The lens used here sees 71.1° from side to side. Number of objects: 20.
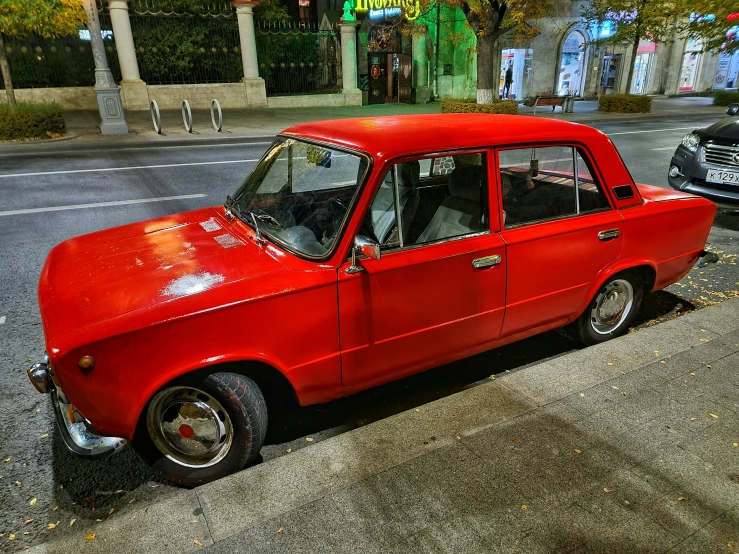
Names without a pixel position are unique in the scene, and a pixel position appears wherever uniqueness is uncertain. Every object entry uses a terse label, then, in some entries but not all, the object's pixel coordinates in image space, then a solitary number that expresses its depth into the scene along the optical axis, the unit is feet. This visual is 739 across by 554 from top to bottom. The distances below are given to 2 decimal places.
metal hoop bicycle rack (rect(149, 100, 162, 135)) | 49.52
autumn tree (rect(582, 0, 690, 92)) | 65.77
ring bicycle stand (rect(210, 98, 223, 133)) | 52.89
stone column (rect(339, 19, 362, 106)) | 75.10
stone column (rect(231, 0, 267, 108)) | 68.85
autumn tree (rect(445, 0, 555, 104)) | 50.52
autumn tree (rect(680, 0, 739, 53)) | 55.47
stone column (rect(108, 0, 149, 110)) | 62.44
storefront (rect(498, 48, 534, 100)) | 91.15
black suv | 22.74
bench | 65.87
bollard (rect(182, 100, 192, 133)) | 51.20
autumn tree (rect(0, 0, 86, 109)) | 43.27
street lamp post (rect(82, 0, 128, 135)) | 47.24
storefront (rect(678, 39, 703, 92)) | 107.04
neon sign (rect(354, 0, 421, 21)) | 73.28
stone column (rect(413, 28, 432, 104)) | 84.26
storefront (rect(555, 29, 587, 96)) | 93.35
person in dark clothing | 92.32
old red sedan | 7.75
